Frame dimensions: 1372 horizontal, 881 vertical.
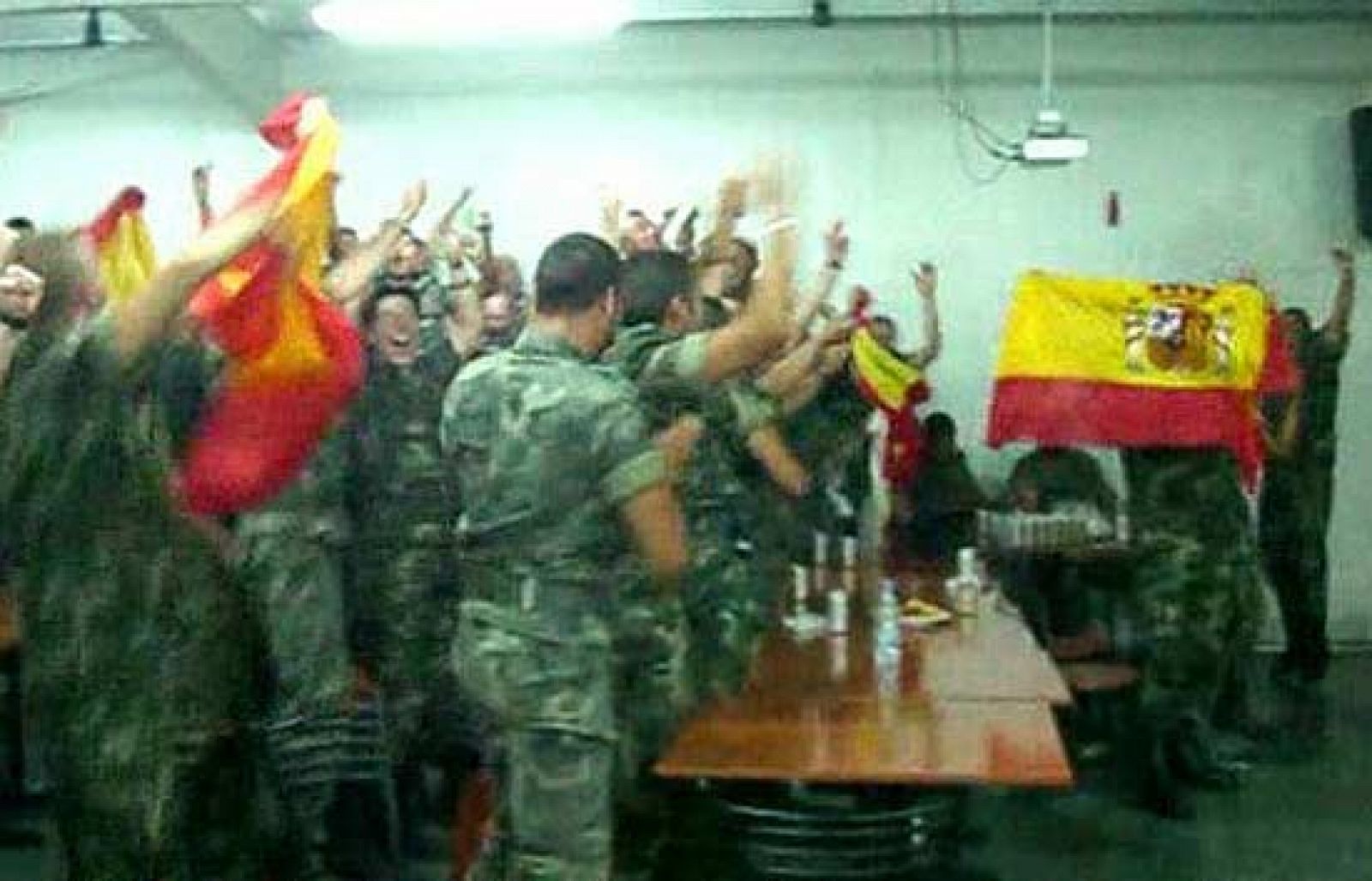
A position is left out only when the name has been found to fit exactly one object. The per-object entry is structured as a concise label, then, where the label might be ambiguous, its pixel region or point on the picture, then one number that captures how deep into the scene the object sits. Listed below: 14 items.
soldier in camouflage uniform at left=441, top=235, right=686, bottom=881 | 4.10
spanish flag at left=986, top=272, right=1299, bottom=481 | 7.39
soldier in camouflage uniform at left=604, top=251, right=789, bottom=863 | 4.70
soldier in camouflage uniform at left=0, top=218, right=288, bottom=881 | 3.68
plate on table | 6.25
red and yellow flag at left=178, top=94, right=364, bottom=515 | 4.16
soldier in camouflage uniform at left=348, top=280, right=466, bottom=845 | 5.94
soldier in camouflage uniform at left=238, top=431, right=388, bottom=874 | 5.42
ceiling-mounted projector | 9.33
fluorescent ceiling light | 8.42
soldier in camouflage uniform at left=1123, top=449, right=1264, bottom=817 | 7.04
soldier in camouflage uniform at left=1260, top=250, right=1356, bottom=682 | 9.13
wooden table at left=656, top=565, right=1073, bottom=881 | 4.05
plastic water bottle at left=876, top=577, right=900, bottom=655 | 5.63
